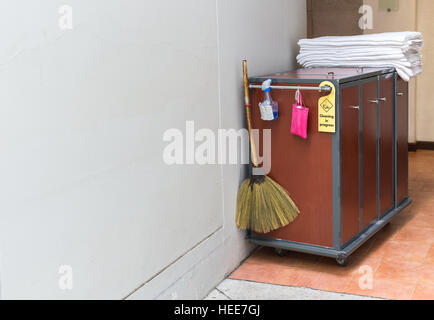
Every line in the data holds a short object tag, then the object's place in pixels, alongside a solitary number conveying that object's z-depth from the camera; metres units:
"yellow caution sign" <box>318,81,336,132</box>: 3.35
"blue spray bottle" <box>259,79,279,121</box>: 3.49
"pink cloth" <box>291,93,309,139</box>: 3.41
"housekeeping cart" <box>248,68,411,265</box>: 3.42
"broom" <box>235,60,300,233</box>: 3.58
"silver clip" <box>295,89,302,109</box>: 3.43
